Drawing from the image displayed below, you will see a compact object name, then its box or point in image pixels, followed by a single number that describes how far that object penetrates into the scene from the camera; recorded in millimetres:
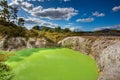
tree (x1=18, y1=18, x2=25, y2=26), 19848
